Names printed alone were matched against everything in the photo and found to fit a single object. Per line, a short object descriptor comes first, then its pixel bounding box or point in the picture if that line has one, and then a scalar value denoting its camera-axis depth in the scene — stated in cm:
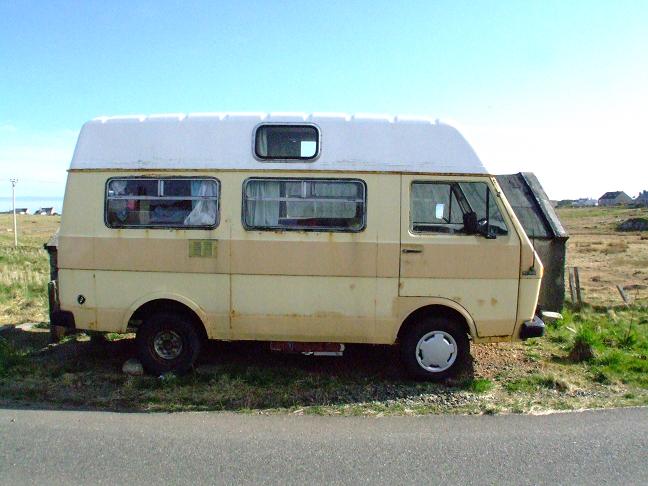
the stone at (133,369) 622
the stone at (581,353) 691
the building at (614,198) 12336
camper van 583
